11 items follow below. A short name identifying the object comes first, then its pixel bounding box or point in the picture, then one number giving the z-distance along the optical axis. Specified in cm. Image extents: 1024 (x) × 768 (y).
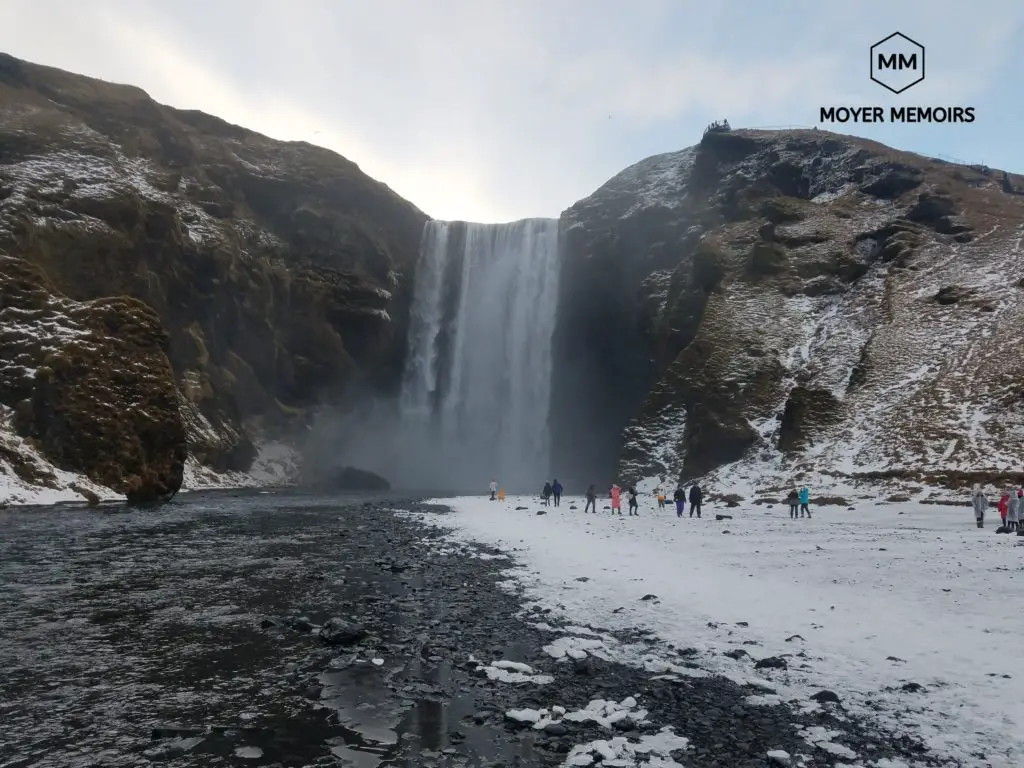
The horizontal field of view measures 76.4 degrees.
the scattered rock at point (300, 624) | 916
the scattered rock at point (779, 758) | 528
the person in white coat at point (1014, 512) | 1980
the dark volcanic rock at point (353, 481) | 5997
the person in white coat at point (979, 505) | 2230
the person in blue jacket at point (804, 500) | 2736
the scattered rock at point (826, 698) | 649
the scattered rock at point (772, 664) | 754
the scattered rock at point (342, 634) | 852
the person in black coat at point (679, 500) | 2995
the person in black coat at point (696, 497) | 2954
